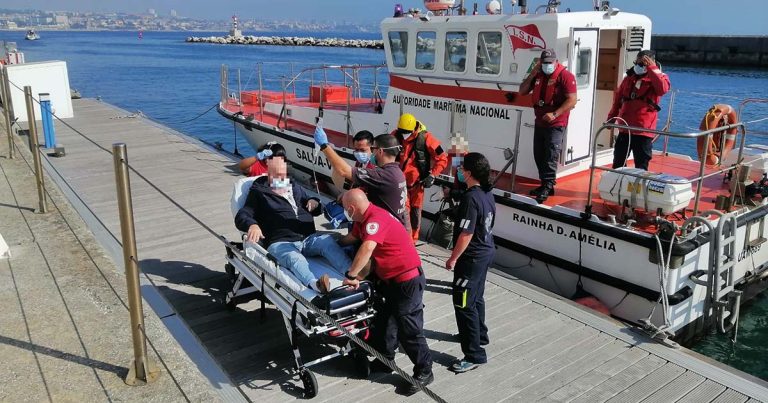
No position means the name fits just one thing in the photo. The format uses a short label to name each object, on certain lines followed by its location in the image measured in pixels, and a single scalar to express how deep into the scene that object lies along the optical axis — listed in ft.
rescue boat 17.76
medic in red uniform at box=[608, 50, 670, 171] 20.72
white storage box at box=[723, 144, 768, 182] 21.85
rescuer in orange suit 19.48
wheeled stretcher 12.22
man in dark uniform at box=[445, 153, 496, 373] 12.93
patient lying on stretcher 14.35
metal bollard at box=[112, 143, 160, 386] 10.74
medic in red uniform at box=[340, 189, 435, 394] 11.98
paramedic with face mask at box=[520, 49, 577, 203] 20.40
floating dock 12.95
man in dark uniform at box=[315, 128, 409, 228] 14.90
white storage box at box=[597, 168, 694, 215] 17.60
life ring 22.99
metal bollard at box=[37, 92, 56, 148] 35.66
